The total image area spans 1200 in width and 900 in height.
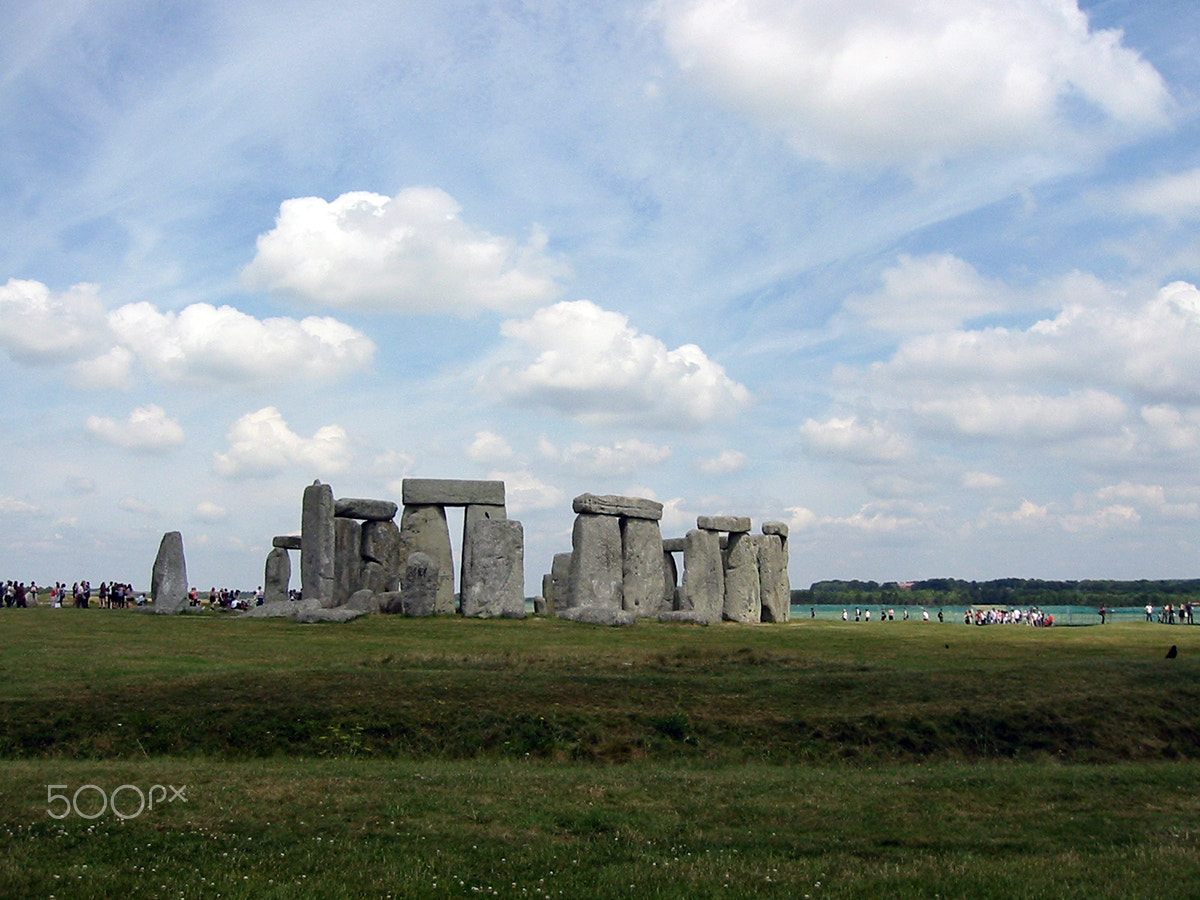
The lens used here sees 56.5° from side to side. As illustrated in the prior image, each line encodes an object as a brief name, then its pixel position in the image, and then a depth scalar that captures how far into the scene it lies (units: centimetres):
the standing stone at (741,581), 3969
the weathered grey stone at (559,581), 4119
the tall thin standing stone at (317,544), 3412
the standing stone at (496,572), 3347
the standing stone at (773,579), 4244
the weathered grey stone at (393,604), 3388
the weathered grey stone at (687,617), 3503
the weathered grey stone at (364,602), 3309
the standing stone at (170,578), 3441
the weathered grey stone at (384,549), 3800
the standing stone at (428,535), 3672
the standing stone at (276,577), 3834
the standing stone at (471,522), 3428
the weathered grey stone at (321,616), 3000
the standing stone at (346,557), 3672
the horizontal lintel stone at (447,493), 3712
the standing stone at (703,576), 3816
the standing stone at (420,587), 3266
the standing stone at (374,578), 3766
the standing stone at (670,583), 4025
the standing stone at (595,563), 3628
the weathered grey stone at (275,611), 3190
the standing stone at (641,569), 3819
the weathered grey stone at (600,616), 3197
